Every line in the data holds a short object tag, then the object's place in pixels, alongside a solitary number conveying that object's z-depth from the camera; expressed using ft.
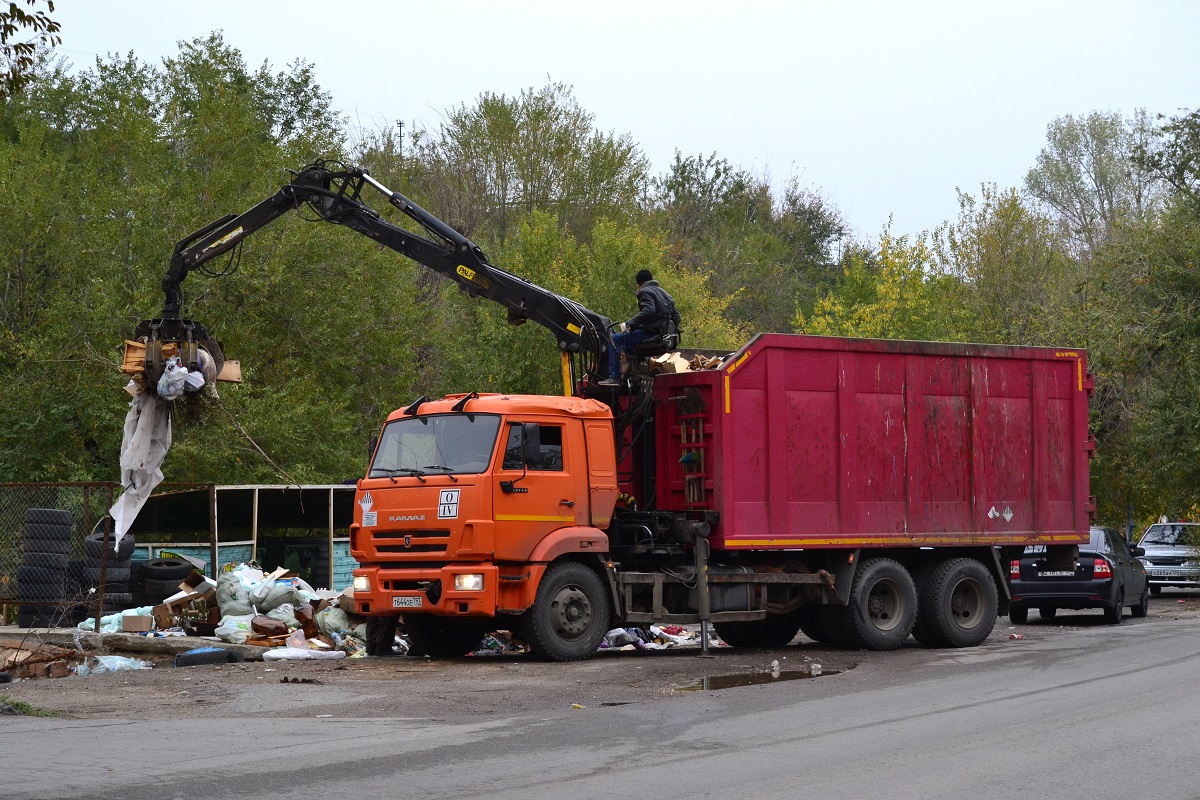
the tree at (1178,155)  116.67
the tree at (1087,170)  213.87
